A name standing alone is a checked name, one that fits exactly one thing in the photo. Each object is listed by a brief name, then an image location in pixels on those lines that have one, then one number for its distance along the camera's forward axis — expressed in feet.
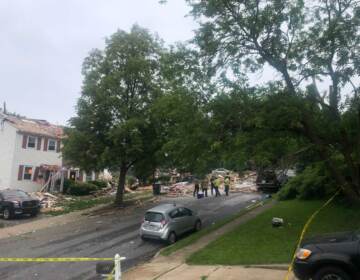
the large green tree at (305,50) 48.29
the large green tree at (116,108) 83.10
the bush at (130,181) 143.84
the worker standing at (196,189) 104.68
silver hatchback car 52.65
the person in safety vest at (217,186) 103.28
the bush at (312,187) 74.11
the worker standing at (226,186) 103.76
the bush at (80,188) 117.29
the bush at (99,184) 131.01
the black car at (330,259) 23.77
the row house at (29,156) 110.63
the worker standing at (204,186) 103.40
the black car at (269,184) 107.96
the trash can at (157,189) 114.73
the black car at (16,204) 77.97
